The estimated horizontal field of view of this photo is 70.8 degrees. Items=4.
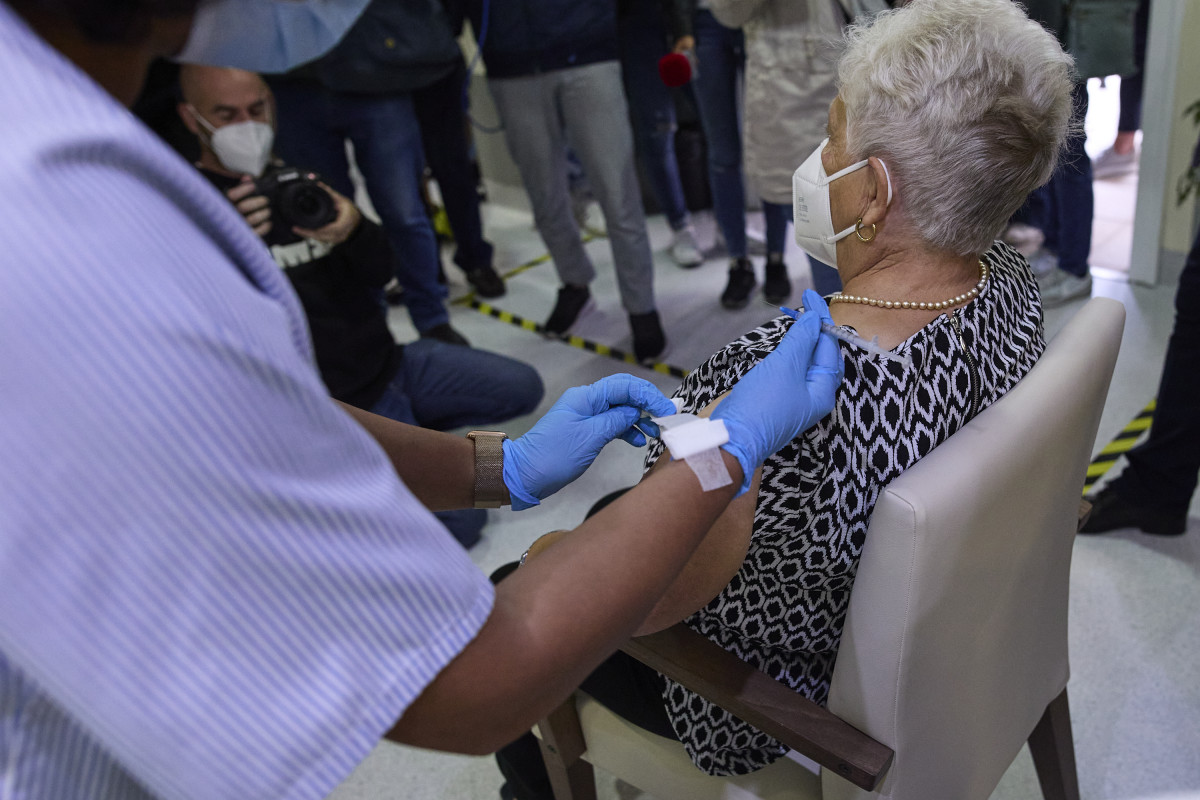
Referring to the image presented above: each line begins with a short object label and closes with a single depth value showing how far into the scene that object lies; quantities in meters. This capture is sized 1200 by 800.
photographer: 1.99
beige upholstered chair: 0.77
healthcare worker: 0.40
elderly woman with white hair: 0.88
